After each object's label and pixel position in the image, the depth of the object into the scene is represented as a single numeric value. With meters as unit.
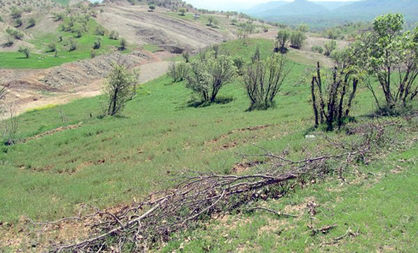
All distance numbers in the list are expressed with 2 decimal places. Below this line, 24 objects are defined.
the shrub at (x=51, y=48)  95.21
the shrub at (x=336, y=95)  18.62
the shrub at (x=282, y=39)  80.71
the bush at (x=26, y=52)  82.94
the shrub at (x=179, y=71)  66.16
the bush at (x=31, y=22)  124.21
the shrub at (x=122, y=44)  105.50
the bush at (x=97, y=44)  101.31
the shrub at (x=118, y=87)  34.72
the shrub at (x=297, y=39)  84.99
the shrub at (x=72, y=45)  98.88
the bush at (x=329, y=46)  83.36
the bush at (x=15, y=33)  96.06
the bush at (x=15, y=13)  128.75
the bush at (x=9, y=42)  92.56
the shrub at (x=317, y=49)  86.84
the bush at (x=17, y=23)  124.88
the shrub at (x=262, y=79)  33.78
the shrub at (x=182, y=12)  174.48
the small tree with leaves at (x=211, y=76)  42.69
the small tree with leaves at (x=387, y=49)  19.22
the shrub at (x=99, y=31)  118.34
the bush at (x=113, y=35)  114.81
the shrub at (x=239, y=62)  61.48
